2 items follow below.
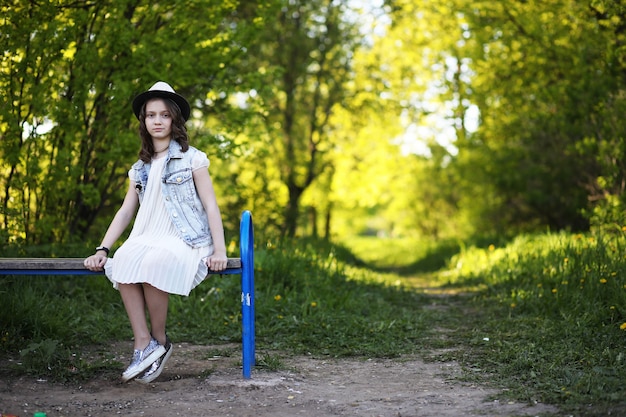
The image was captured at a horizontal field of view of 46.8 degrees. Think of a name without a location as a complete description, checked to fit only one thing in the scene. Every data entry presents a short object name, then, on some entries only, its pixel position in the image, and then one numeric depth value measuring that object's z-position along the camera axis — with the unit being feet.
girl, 13.57
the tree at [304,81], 50.57
